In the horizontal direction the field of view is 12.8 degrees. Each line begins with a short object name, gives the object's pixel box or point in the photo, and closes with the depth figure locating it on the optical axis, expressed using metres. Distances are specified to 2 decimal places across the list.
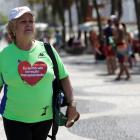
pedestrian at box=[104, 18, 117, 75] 18.12
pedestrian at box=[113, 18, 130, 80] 16.48
